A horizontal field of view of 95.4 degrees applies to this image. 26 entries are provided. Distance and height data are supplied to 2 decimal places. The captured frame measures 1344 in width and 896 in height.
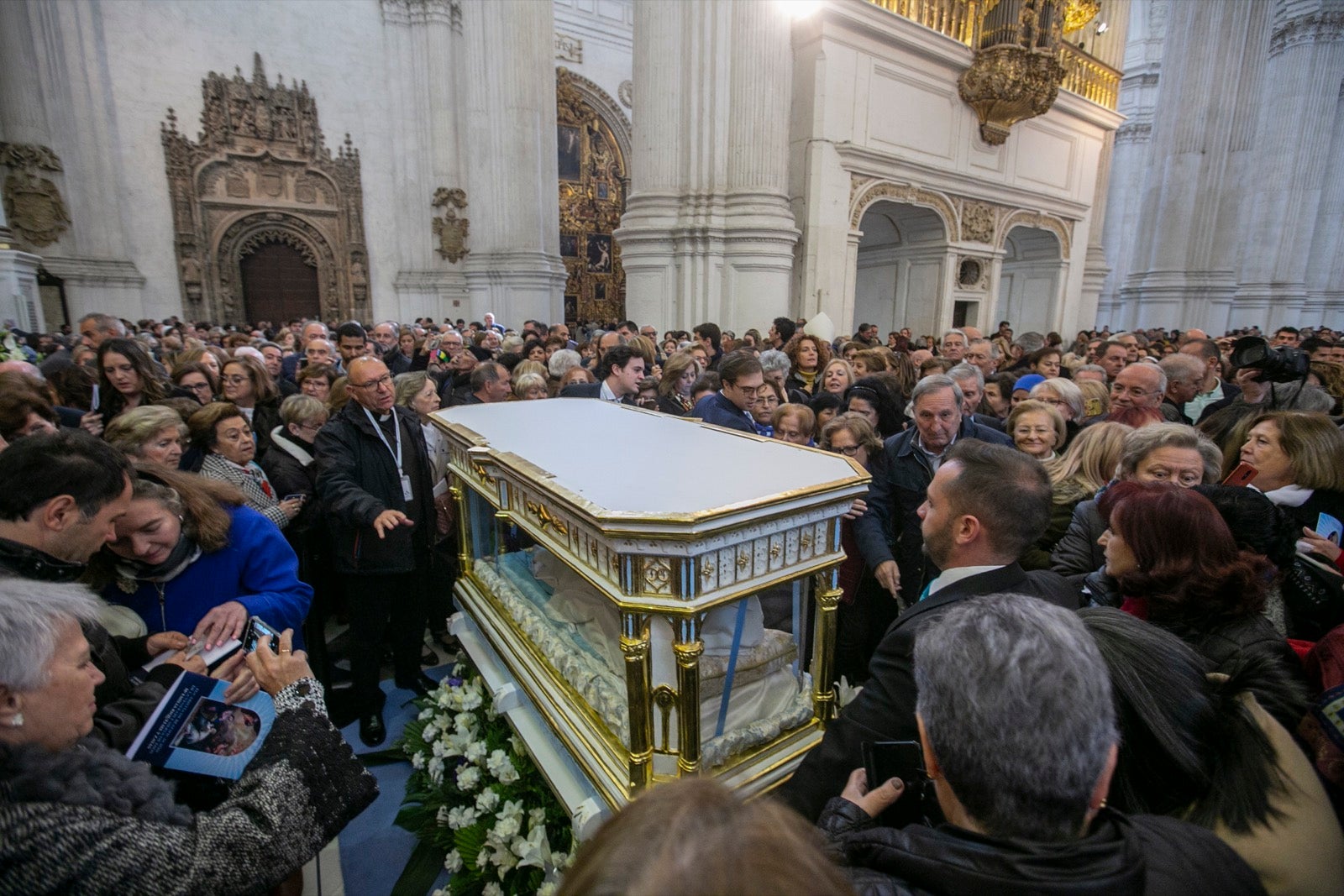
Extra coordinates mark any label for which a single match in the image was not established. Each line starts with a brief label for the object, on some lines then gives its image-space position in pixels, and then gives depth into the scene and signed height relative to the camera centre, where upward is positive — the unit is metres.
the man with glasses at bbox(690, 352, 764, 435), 3.30 -0.38
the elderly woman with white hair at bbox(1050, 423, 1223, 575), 2.02 -0.46
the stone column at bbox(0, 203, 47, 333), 7.86 +0.31
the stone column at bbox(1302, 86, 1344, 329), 18.17 +2.25
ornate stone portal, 12.63 +2.55
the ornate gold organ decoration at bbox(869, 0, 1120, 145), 9.65 +4.40
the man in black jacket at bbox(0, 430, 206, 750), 1.40 -0.50
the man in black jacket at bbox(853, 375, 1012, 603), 2.70 -0.67
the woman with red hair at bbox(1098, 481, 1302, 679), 1.25 -0.51
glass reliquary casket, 1.55 -0.82
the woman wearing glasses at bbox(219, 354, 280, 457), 3.52 -0.44
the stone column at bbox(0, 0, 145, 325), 10.45 +3.16
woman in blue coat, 1.72 -0.75
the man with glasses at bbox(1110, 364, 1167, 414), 3.12 -0.29
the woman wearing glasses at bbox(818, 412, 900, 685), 2.78 -1.25
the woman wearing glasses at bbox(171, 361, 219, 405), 3.55 -0.39
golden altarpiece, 17.27 +3.32
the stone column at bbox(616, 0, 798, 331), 7.54 +1.98
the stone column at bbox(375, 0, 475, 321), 13.38 +4.00
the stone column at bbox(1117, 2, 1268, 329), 13.03 +3.70
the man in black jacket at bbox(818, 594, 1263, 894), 0.73 -0.61
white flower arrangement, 2.06 -1.75
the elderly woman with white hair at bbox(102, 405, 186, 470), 2.28 -0.45
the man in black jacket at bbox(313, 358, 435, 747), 2.79 -0.82
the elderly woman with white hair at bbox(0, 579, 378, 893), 0.96 -0.83
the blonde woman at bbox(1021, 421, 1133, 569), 2.42 -0.59
